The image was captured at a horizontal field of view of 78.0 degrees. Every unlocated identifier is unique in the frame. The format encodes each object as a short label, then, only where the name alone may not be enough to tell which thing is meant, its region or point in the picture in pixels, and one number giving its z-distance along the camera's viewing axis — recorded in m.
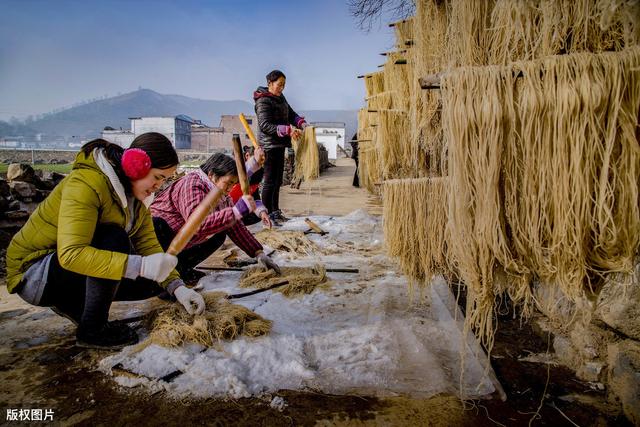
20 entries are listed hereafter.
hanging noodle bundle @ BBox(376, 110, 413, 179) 5.14
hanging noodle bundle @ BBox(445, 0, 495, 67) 1.82
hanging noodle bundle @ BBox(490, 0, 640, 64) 1.40
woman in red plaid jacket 3.01
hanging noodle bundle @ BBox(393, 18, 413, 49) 4.57
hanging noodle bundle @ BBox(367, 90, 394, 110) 5.64
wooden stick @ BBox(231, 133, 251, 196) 2.26
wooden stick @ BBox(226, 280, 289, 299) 3.02
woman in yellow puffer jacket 1.97
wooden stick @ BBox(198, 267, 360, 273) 3.69
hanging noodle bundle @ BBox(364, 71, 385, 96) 6.85
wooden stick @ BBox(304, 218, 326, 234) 5.41
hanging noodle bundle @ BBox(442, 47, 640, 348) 1.39
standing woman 5.51
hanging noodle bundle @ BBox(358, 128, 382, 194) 7.77
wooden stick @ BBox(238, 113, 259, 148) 2.73
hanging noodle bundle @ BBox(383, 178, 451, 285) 2.18
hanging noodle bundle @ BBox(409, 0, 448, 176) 2.76
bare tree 8.06
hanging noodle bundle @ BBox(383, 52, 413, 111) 4.74
